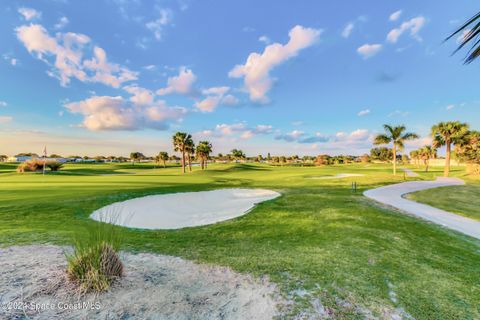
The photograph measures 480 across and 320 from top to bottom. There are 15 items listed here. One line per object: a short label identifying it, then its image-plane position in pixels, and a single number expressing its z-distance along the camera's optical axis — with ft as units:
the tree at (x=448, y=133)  96.42
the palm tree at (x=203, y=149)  184.50
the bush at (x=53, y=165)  122.72
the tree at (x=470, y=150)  96.49
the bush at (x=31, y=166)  113.56
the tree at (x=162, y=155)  242.29
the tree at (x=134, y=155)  285.23
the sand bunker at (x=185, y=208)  29.48
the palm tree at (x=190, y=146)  153.50
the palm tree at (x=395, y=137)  93.35
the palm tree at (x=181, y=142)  150.41
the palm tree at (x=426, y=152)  193.16
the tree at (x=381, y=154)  297.53
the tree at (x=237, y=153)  297.12
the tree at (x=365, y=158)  332.06
